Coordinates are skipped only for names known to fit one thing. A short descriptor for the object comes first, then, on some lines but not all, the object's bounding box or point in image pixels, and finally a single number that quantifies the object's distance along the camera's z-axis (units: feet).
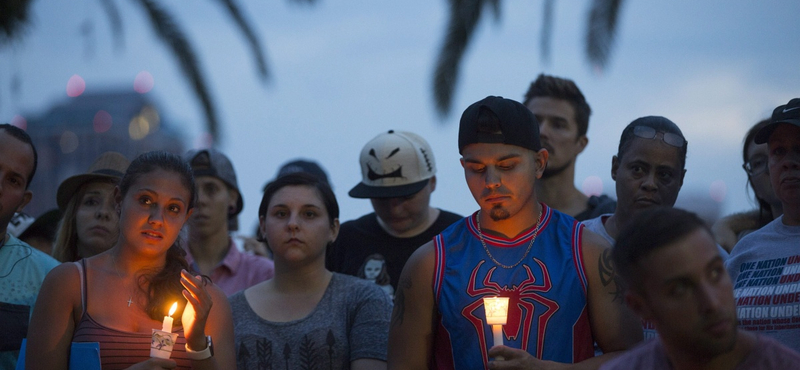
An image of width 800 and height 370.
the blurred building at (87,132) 520.01
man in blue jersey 23.65
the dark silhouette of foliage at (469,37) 44.91
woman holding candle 23.16
